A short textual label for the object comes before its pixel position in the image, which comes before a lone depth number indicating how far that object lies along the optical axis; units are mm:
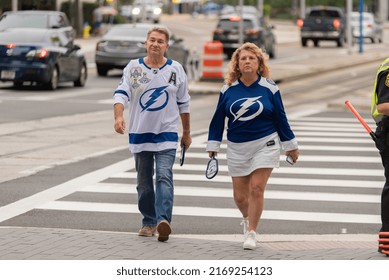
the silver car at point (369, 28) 65500
